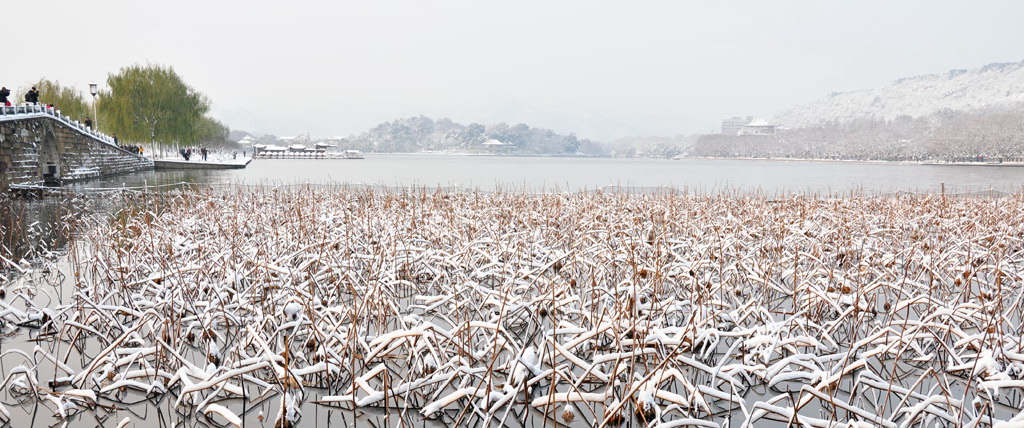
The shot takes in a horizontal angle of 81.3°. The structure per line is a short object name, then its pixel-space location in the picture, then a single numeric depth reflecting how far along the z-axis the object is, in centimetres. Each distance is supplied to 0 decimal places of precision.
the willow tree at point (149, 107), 4441
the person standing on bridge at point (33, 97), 2497
